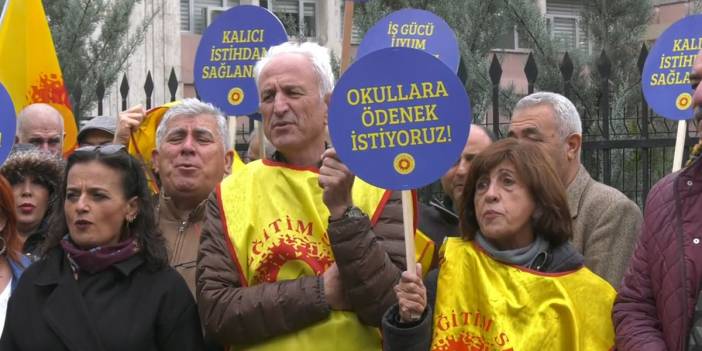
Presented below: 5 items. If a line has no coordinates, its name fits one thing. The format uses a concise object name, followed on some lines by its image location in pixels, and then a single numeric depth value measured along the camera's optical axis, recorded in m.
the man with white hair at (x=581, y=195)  4.32
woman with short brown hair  3.67
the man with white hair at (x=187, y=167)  4.59
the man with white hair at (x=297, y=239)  3.63
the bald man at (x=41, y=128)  5.85
